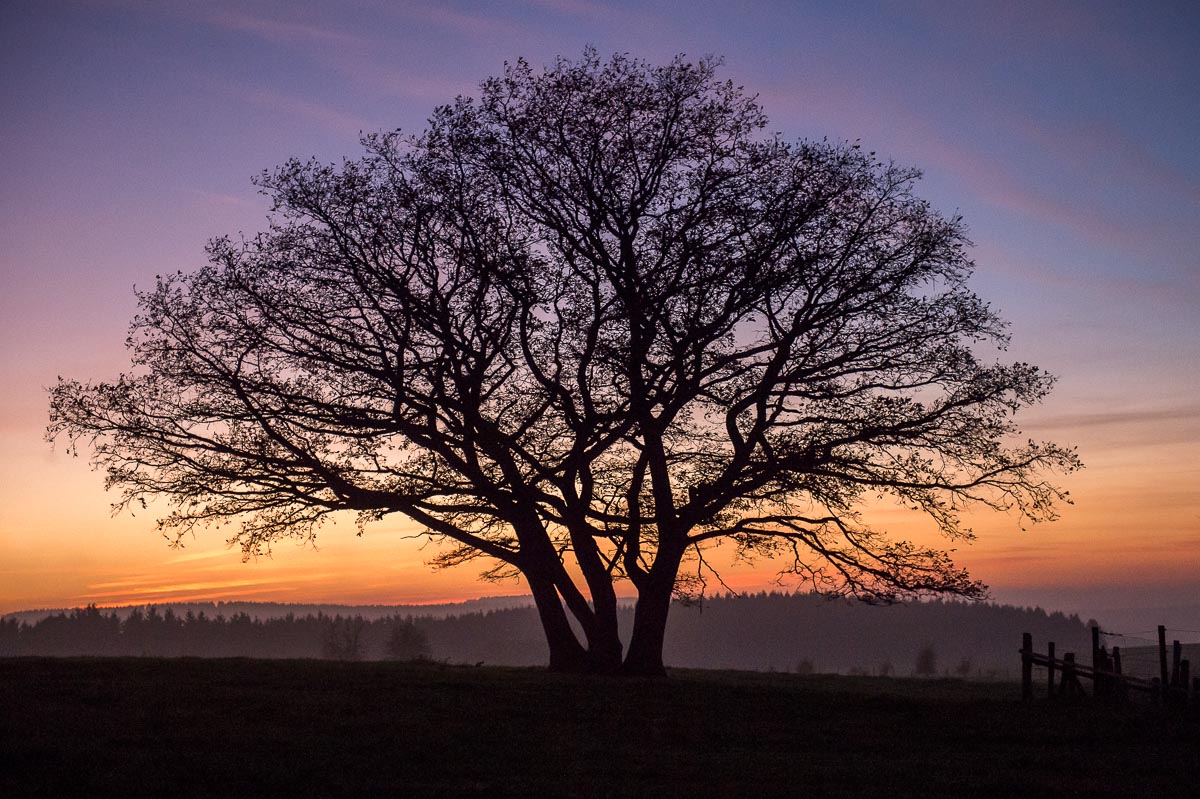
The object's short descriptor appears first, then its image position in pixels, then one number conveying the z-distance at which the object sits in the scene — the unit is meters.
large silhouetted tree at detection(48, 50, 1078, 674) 25.48
